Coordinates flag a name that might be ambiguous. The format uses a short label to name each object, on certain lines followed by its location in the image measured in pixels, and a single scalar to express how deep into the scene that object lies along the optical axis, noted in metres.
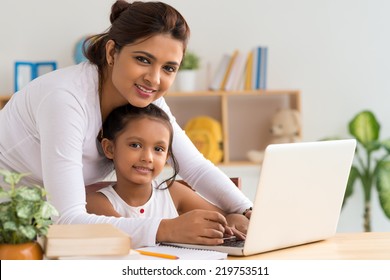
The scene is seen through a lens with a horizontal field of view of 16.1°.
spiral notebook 2.80
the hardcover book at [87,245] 2.57
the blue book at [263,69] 6.07
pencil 2.78
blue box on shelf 6.09
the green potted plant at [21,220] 2.56
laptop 2.88
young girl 3.32
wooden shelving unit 6.38
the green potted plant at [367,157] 6.15
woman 3.06
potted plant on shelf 6.12
